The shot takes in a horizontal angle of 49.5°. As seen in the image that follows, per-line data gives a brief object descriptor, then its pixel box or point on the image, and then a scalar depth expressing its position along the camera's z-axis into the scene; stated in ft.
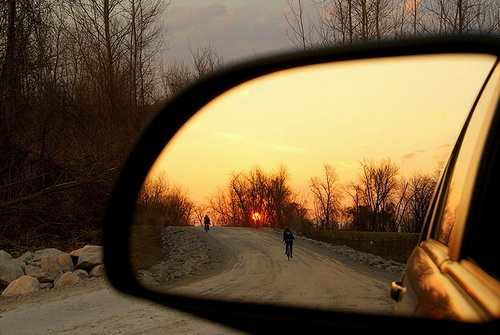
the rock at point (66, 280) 36.94
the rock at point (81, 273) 39.60
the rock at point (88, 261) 42.18
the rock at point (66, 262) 41.68
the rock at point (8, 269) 36.52
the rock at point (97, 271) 40.29
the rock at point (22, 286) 34.56
